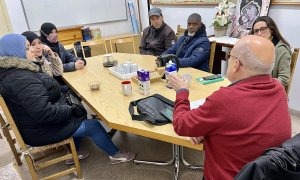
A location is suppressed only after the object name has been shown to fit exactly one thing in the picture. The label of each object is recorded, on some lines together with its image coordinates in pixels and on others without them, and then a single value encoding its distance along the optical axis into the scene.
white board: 4.28
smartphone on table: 1.89
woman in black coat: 1.54
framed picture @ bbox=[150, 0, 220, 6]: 3.48
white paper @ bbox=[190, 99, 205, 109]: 1.45
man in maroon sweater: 0.94
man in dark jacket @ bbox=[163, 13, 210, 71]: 2.35
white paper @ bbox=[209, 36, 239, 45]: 2.90
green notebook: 1.84
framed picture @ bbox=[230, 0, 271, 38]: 2.78
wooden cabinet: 4.48
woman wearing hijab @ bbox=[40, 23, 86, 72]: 2.58
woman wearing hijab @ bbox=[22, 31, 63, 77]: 2.27
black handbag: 1.33
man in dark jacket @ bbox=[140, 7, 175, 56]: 3.15
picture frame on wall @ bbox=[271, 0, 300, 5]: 2.47
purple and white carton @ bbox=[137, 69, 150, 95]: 1.64
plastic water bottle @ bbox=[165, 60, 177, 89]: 1.71
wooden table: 1.27
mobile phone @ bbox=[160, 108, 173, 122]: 1.34
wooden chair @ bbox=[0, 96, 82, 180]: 1.55
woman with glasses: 2.03
